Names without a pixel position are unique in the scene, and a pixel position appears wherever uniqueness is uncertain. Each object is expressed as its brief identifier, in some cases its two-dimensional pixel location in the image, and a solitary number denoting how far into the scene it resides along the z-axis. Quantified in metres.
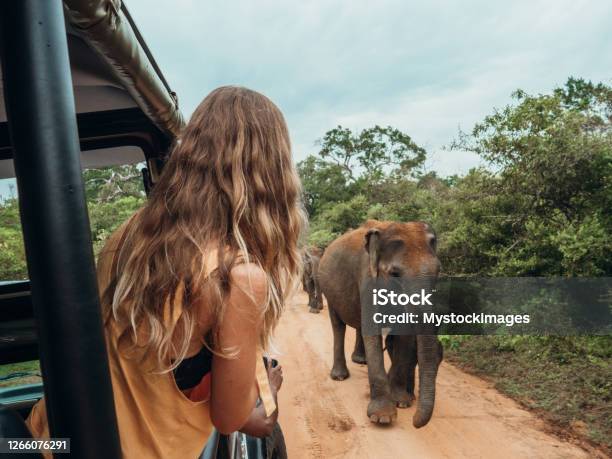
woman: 1.24
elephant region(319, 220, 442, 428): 5.18
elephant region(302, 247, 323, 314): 12.87
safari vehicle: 0.83
